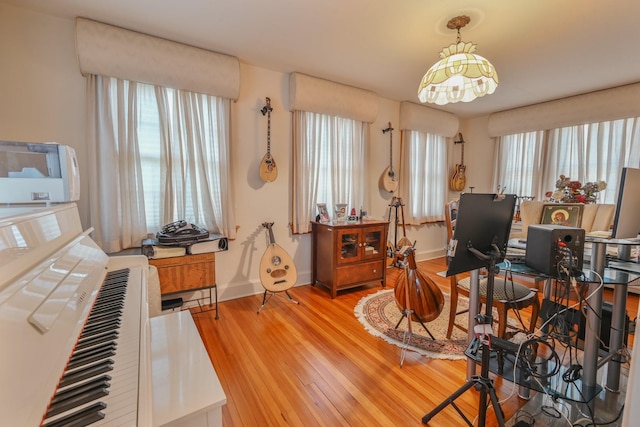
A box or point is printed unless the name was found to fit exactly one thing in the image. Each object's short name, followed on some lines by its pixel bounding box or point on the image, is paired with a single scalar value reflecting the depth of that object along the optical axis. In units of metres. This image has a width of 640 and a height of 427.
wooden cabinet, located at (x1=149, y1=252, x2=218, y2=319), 2.17
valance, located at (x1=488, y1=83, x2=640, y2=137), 3.11
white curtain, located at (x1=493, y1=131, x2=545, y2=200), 3.98
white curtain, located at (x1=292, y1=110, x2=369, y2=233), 3.12
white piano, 0.57
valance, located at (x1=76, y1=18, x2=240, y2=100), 2.03
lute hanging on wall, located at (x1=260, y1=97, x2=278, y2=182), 2.91
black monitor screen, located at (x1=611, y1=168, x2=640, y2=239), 1.31
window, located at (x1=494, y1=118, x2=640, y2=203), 3.26
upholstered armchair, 2.56
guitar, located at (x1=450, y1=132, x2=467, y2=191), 4.69
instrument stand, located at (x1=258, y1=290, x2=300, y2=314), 2.62
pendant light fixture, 1.79
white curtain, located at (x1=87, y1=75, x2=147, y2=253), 2.14
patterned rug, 1.97
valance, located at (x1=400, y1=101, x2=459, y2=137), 3.95
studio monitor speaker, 1.19
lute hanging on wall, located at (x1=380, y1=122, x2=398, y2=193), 3.89
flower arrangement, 2.68
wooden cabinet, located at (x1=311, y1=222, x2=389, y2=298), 2.90
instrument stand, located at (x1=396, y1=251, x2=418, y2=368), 1.94
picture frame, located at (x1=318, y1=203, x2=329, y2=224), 3.20
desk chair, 1.63
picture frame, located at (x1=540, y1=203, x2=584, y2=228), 1.98
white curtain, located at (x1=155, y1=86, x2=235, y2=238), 2.45
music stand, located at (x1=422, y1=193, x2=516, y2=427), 1.17
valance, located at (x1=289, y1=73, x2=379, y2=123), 2.97
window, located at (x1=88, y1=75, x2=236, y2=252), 2.17
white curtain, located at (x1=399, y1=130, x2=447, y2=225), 4.07
